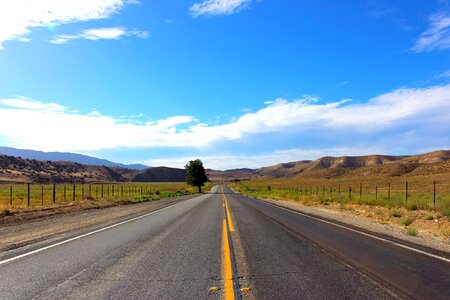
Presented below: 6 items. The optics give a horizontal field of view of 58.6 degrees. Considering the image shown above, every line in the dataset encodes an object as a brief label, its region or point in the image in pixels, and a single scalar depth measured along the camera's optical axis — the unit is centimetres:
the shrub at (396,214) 2083
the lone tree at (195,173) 9456
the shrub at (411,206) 2326
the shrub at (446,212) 1820
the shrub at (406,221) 1749
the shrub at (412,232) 1346
